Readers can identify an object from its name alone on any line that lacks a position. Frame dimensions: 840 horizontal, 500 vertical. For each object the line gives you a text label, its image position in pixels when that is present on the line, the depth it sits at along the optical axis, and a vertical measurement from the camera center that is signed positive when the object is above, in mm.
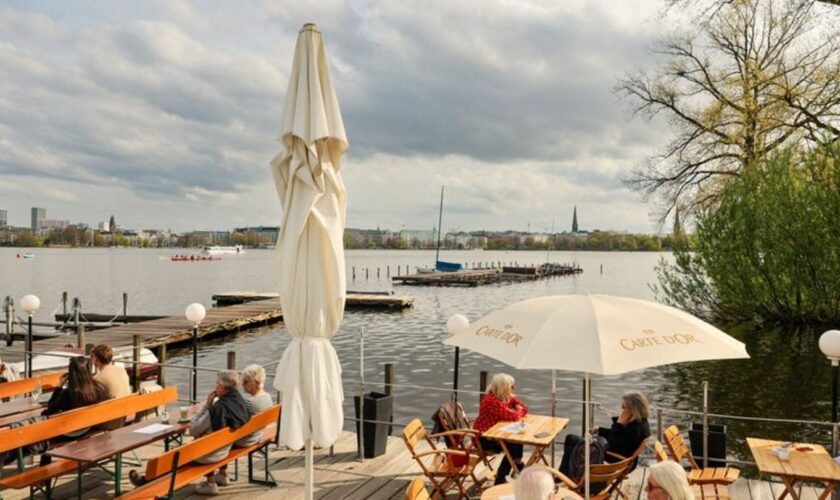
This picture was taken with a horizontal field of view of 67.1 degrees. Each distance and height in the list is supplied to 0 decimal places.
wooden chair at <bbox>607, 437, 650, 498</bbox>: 6662 -2199
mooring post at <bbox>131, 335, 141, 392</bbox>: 16519 -3437
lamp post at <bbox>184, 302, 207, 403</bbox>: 11670 -1297
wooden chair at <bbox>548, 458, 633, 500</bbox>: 6238 -2228
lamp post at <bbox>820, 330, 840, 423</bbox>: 7788 -1092
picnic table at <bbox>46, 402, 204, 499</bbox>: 6227 -2128
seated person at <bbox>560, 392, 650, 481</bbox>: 7234 -2025
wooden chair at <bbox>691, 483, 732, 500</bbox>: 6977 -2710
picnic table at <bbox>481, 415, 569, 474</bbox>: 7254 -2196
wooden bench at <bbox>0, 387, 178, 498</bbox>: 6289 -2065
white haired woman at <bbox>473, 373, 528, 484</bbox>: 7965 -2032
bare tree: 26547 +7122
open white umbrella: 4617 -669
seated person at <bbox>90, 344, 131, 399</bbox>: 8391 -1758
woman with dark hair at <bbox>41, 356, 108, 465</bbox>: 7824 -1882
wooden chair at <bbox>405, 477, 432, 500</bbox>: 4910 -1903
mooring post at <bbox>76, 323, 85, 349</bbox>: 20362 -3148
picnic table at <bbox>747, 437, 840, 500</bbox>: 6406 -2210
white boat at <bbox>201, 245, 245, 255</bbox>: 176125 -1872
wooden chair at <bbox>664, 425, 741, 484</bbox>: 7086 -2527
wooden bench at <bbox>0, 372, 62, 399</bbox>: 9070 -2168
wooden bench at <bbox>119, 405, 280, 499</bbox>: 5957 -2158
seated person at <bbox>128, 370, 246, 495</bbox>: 7117 -1927
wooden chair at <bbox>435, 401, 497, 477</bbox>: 8062 -2207
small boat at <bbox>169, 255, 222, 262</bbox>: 139500 -3633
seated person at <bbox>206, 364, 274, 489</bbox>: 7834 -1872
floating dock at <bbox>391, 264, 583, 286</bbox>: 71500 -3298
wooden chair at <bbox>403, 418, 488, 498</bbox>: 7059 -2535
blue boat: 89500 -2663
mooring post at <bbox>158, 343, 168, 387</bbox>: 17347 -3663
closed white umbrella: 5258 -4
